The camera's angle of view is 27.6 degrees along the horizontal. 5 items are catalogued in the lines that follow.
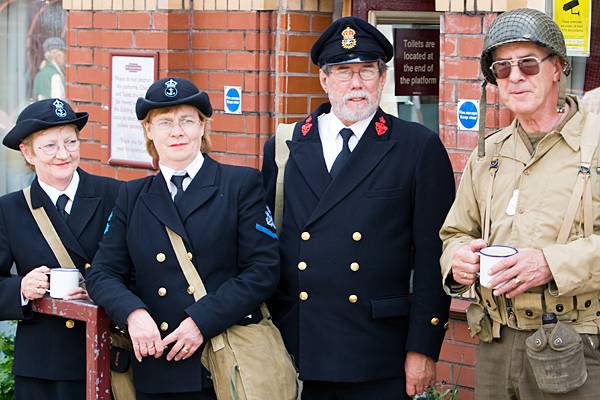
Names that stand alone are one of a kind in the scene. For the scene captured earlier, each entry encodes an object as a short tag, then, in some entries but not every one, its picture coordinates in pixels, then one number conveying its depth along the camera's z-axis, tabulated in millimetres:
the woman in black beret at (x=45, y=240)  4887
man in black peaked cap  4598
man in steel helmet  3973
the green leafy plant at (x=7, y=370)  5777
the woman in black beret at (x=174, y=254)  4520
